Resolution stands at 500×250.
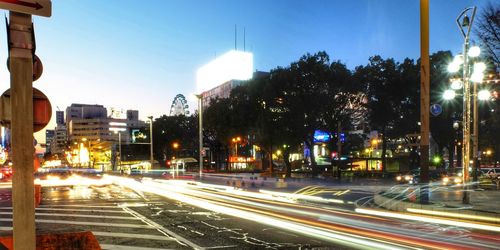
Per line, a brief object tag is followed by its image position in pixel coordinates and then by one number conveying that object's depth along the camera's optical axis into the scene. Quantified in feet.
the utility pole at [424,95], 62.59
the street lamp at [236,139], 227.98
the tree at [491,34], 67.00
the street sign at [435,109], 71.60
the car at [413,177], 135.03
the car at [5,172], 178.40
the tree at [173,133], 329.52
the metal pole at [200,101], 153.99
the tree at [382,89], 197.57
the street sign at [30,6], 15.47
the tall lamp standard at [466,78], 68.69
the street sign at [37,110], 15.71
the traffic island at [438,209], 52.23
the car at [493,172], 130.89
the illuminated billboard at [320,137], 225.46
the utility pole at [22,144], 15.24
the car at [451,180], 124.88
